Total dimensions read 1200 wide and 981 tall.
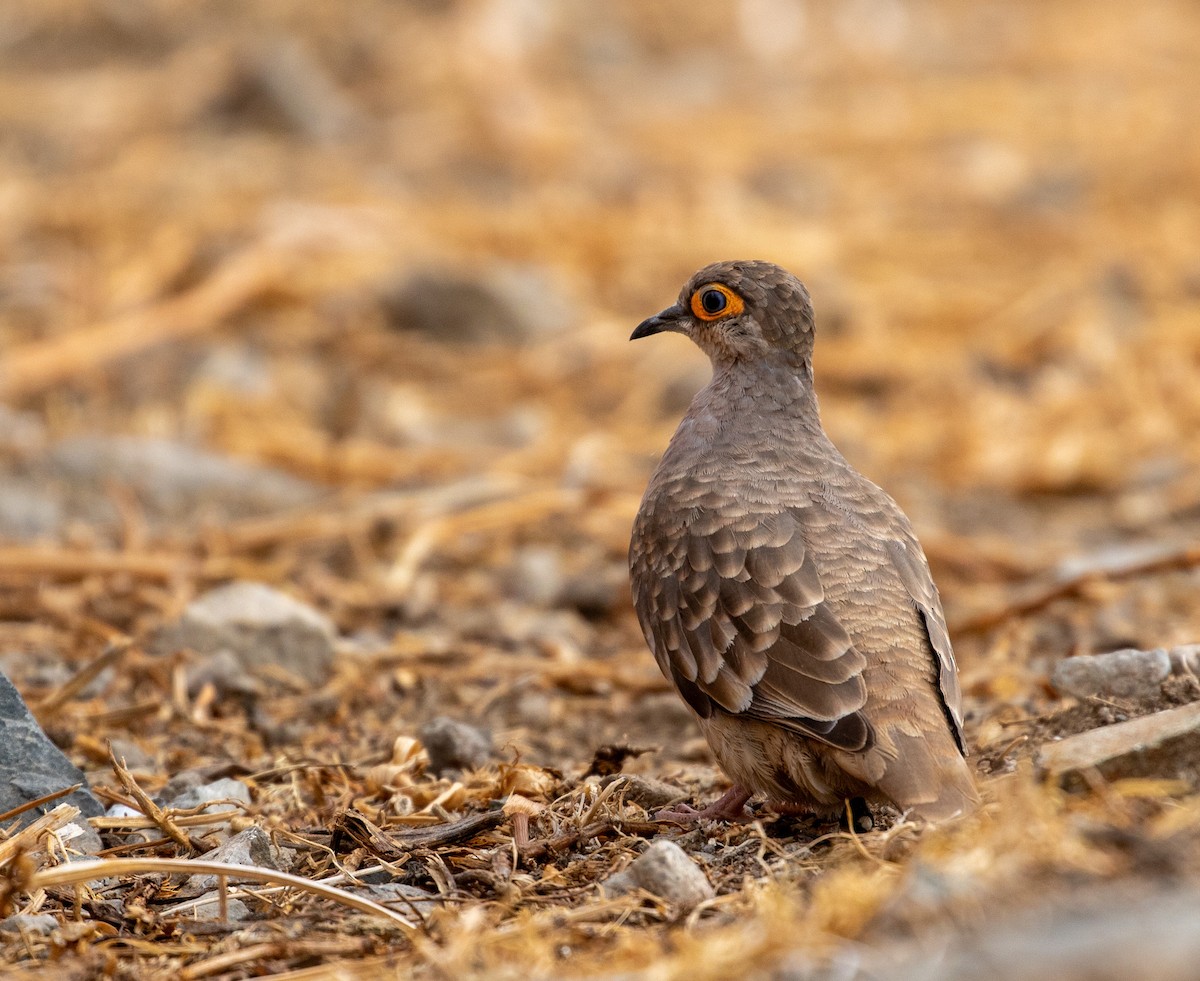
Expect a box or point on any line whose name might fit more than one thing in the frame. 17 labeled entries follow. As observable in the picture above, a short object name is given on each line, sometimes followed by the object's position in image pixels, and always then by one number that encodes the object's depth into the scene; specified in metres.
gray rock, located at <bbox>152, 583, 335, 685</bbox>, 10.71
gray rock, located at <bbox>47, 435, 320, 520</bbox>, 13.98
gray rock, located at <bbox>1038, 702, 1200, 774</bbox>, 6.19
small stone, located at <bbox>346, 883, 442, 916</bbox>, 6.45
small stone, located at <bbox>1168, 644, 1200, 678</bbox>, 7.87
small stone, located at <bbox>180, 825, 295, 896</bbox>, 6.94
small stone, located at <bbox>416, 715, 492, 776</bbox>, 8.74
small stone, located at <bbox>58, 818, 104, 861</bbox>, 7.20
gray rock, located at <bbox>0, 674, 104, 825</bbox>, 7.31
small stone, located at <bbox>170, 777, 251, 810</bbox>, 8.05
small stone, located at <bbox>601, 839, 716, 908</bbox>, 6.22
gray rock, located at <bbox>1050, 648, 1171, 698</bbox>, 7.89
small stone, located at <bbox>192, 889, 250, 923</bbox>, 6.50
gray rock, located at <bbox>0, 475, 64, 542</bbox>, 12.99
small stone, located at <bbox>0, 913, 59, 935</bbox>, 6.23
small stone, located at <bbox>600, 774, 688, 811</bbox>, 7.89
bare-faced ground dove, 7.06
